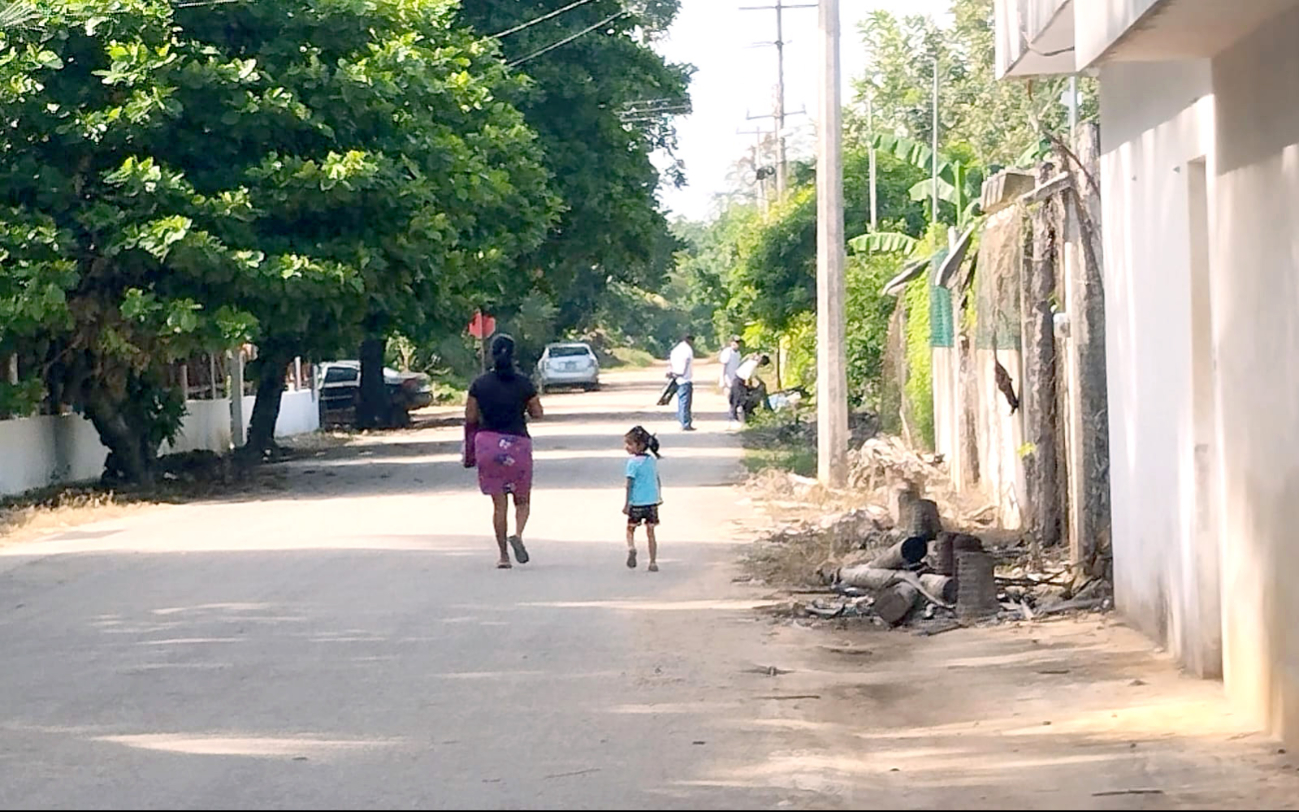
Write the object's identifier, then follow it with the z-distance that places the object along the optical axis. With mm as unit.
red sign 52000
